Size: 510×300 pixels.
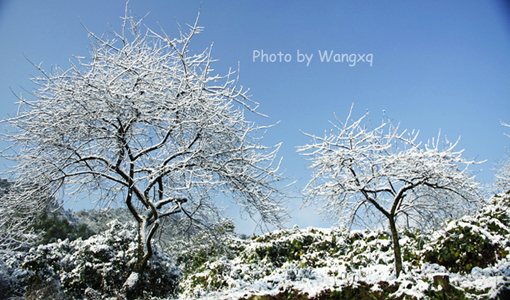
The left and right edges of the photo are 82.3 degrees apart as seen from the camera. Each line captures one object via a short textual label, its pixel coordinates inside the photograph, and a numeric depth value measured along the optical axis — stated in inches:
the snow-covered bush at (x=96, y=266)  264.8
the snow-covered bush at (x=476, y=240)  227.0
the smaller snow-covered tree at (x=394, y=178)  265.3
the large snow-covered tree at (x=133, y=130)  231.8
